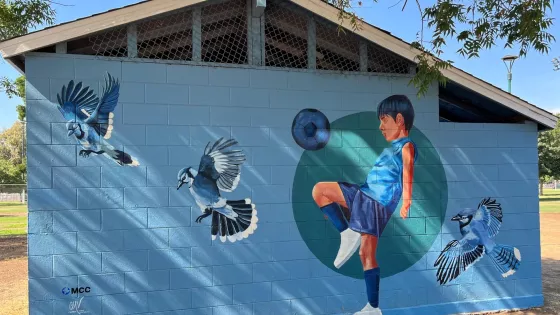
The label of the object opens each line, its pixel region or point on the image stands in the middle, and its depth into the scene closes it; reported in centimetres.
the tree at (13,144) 6244
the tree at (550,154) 3069
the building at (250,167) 441
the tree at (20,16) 785
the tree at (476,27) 473
